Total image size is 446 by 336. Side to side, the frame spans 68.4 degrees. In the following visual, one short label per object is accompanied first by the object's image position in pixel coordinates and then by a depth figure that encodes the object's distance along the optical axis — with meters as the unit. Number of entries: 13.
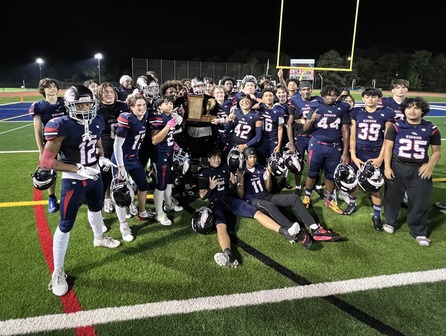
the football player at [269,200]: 4.28
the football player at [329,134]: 5.03
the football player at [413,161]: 4.18
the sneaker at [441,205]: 5.35
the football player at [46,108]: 4.67
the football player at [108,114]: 4.59
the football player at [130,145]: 3.98
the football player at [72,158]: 2.98
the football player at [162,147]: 4.33
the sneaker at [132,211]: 5.05
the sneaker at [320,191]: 6.01
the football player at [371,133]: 4.72
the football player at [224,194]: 4.36
